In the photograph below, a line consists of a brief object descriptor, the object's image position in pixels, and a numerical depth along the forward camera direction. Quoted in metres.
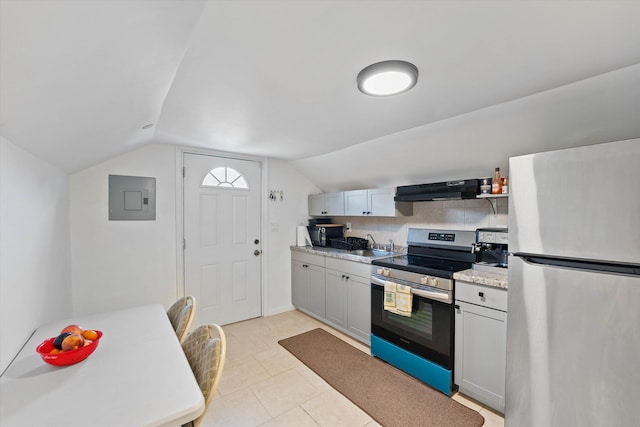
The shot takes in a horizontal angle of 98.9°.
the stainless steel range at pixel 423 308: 2.16
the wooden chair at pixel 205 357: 1.22
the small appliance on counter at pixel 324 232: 3.82
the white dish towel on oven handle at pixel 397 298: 2.36
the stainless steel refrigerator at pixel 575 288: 1.24
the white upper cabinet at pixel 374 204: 3.10
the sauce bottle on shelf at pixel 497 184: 2.28
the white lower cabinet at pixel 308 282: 3.48
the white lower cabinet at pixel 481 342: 1.89
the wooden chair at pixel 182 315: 1.78
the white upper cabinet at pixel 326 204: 3.69
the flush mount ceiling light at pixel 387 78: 1.37
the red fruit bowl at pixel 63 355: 1.25
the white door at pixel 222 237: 3.23
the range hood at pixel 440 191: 2.48
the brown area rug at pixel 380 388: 1.92
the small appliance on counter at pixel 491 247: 2.28
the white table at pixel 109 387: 0.97
